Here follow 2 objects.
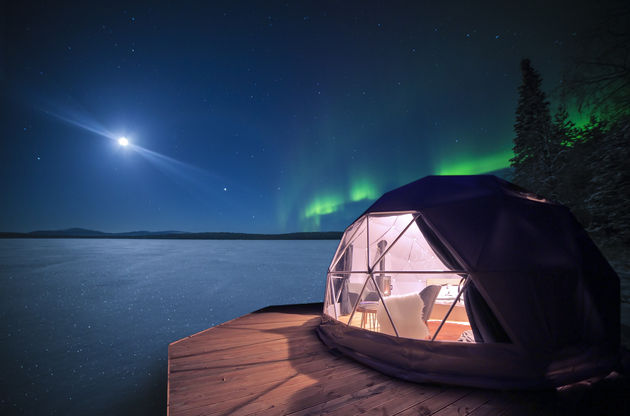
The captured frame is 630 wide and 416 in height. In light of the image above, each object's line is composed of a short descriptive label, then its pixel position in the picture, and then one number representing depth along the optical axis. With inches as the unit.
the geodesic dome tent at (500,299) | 109.0
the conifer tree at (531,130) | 613.9
